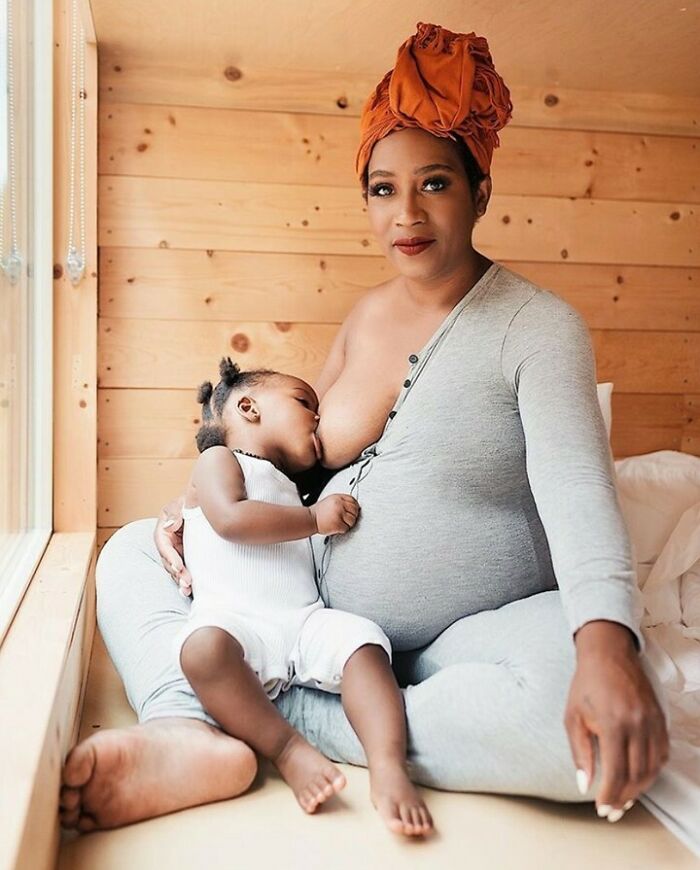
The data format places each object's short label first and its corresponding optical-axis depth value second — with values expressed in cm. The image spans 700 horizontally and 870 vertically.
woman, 109
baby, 118
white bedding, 116
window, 152
